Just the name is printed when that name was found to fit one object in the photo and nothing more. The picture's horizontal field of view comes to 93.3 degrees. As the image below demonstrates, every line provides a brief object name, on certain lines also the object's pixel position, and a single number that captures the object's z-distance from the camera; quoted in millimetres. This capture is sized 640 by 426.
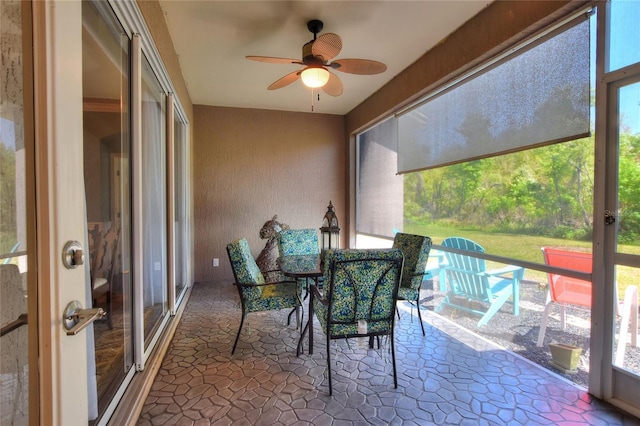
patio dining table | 2385
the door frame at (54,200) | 755
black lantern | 3328
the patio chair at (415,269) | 2781
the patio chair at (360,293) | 1913
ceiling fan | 2271
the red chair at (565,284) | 2049
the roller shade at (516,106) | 1999
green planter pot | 2195
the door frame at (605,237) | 1812
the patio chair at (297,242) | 3475
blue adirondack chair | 2705
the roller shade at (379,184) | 4230
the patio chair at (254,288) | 2379
